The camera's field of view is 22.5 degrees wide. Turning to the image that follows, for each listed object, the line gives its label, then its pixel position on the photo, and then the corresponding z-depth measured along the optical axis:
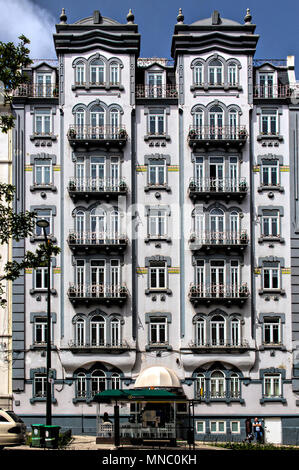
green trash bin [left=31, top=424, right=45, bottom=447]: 33.65
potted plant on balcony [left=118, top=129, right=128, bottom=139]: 51.06
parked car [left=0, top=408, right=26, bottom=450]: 31.48
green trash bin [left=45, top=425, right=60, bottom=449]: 33.44
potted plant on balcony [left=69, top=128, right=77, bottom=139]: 51.03
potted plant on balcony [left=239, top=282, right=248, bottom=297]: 49.97
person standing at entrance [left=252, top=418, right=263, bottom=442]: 47.28
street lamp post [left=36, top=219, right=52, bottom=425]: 37.59
